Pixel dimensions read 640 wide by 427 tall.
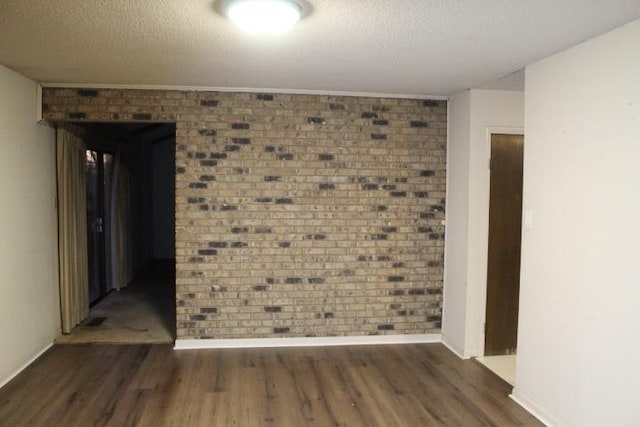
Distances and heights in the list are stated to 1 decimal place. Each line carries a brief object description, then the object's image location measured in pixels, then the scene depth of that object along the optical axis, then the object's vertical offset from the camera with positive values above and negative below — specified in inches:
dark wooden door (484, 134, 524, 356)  153.7 -15.1
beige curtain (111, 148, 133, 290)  245.9 -13.4
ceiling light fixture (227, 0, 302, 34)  82.0 +36.4
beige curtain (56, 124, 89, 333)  168.6 -10.7
